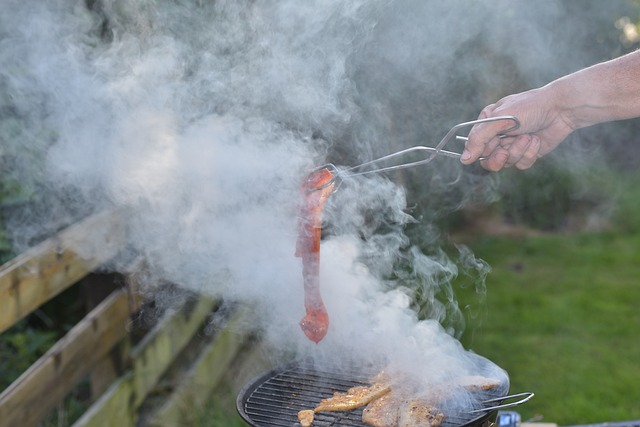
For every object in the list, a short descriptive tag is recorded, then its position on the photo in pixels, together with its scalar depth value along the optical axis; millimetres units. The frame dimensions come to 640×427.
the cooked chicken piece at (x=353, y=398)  2711
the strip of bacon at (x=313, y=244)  2688
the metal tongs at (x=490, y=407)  2503
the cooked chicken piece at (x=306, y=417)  2601
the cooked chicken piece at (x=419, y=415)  2574
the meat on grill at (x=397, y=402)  2600
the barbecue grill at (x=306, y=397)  2609
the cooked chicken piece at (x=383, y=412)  2583
